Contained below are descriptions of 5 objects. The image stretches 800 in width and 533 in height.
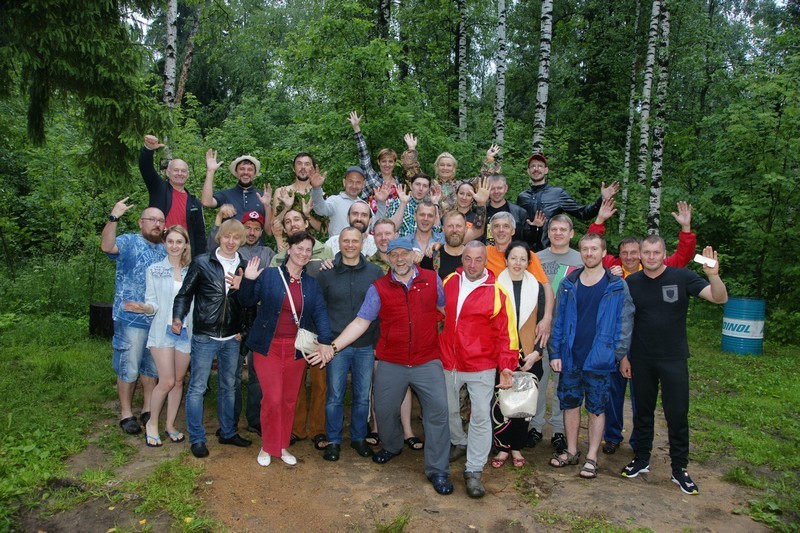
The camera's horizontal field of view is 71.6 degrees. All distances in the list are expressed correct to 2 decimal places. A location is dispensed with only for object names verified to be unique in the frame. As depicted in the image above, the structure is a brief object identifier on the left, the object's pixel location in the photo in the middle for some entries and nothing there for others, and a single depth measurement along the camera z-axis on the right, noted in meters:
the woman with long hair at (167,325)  5.19
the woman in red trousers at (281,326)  5.03
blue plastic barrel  10.01
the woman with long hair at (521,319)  5.20
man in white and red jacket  4.85
